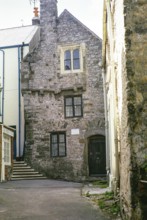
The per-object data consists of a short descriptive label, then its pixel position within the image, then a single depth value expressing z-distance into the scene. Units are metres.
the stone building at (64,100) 18.62
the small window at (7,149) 16.63
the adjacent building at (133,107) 4.95
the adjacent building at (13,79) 21.03
